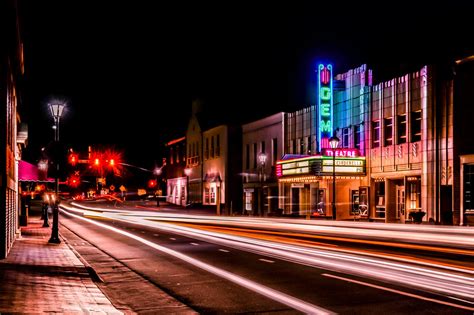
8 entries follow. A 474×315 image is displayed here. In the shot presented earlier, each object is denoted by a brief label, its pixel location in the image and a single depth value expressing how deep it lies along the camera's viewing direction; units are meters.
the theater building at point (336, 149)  41.03
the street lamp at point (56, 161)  23.12
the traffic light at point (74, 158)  49.48
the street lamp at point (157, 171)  78.54
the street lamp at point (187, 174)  76.88
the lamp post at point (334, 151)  39.09
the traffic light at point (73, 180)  92.31
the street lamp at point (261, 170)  52.84
